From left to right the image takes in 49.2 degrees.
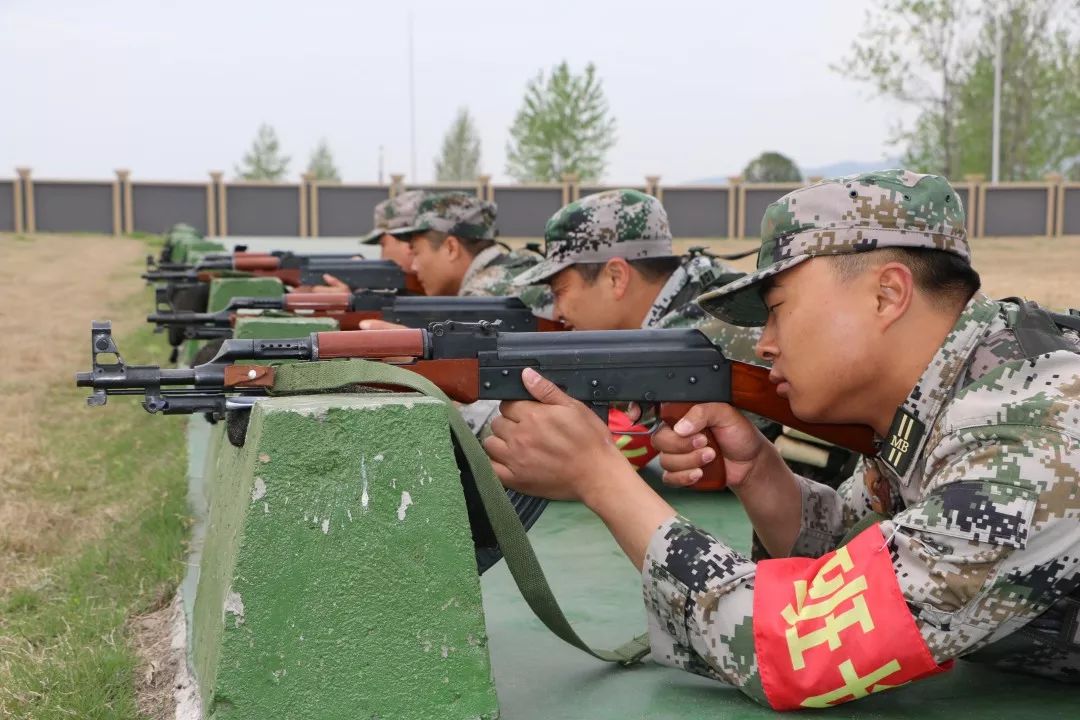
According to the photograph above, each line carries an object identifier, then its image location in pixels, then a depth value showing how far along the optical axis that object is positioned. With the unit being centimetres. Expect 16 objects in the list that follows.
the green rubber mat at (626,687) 230
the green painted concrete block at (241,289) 747
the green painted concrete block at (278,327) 460
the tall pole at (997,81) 3178
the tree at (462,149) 7462
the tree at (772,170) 5544
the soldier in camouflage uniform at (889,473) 188
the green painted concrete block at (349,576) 194
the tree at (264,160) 7400
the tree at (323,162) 7938
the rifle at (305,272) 801
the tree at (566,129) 5291
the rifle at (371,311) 541
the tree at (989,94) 3206
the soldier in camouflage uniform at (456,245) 745
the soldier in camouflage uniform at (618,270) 455
